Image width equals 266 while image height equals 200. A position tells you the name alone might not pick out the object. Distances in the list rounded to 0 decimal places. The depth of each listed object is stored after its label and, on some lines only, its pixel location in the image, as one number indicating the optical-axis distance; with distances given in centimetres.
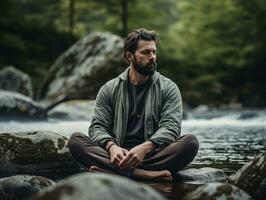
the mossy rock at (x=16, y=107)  1472
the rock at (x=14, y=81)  1859
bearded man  579
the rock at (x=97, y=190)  268
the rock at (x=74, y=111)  1608
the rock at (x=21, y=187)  457
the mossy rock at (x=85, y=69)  1786
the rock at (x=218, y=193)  402
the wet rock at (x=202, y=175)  583
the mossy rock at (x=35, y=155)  652
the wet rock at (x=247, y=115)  1760
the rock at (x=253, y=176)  470
